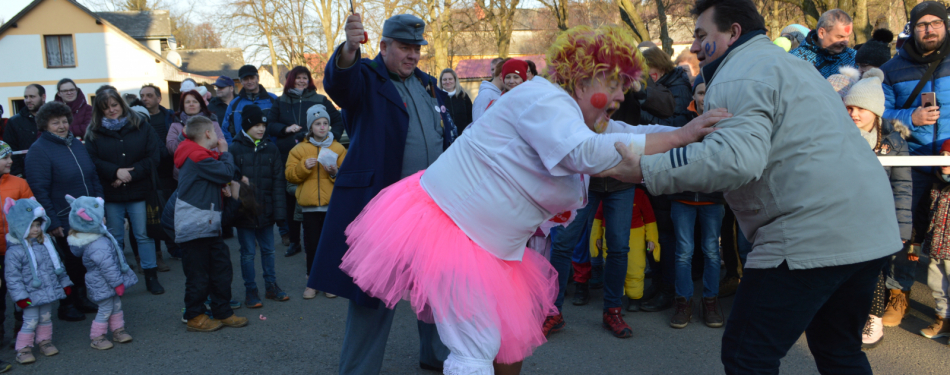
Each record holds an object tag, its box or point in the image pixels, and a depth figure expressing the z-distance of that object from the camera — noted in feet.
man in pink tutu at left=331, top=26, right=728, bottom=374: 7.08
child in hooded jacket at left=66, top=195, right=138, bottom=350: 14.66
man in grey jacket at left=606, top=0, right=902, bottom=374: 6.68
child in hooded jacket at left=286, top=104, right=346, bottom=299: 19.17
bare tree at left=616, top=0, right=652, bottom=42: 53.57
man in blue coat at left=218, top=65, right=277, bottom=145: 26.43
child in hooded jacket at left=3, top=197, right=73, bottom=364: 13.94
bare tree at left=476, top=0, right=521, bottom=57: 79.92
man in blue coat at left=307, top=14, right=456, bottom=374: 10.04
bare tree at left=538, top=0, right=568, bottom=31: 76.89
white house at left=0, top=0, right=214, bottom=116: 103.35
